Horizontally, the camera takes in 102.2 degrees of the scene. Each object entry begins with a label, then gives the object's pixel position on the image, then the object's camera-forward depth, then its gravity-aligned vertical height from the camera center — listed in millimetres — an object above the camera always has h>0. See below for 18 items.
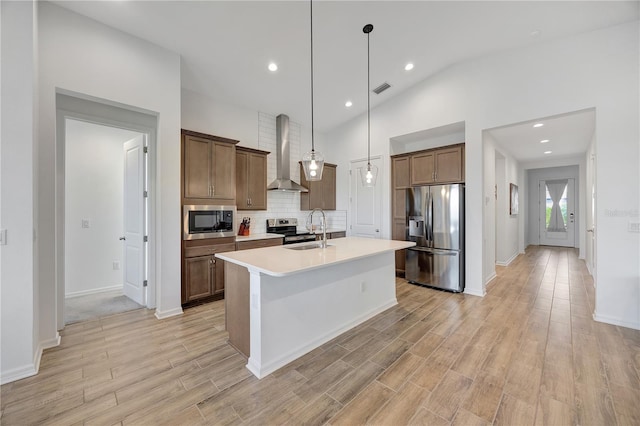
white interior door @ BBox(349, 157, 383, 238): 5355 +157
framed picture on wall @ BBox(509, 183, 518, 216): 6604 +330
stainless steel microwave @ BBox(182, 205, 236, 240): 3424 -123
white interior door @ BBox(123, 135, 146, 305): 3553 -98
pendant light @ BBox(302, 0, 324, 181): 2739 +529
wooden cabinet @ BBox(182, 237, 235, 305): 3420 -801
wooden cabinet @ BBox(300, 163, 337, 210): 5582 +449
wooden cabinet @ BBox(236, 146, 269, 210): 4379 +591
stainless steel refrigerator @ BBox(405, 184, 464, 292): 4090 -405
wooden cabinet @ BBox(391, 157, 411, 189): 4875 +769
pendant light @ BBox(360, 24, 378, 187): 3195 +514
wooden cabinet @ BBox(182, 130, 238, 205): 3457 +624
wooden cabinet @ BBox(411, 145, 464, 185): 4212 +791
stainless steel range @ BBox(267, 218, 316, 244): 4822 -359
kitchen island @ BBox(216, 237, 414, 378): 2096 -820
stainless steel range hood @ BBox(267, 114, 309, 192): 5027 +1146
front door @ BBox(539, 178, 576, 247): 8477 -33
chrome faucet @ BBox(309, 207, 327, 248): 2979 -346
